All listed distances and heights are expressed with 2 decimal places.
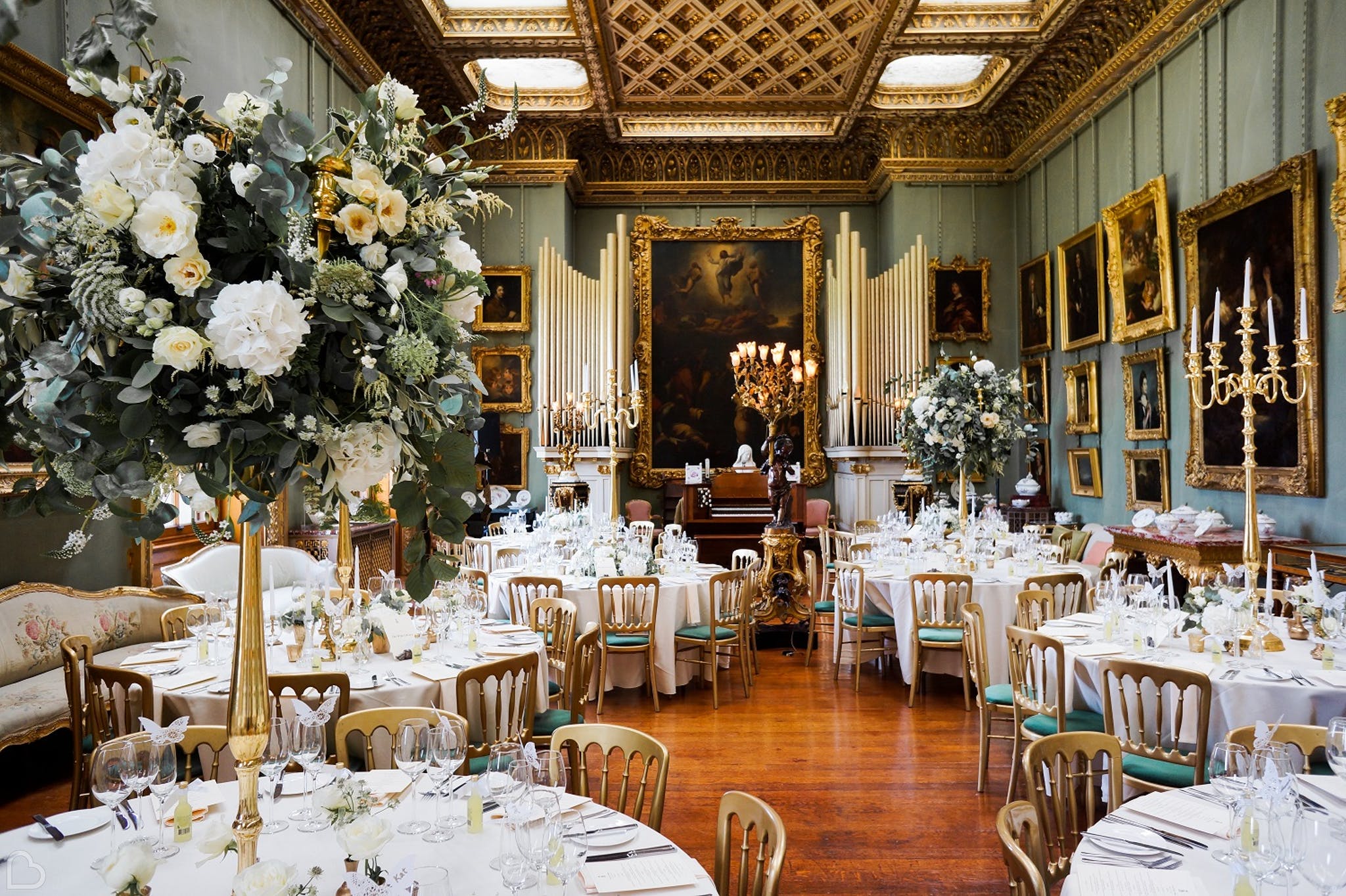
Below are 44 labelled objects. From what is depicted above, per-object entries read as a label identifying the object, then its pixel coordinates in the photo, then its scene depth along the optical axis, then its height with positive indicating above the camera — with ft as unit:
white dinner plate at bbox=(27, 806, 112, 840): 6.97 -2.97
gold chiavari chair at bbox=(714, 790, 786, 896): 6.29 -3.02
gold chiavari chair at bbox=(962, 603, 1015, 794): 15.12 -4.34
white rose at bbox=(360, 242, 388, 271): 4.87 +1.06
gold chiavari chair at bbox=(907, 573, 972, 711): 20.04 -4.00
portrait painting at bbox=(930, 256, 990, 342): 38.68 +6.03
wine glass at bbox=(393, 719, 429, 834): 6.98 -2.41
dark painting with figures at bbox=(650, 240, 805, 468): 42.70 +6.34
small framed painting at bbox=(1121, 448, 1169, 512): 26.18 -1.24
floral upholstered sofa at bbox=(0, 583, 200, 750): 14.61 -3.50
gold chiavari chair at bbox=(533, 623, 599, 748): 12.98 -3.55
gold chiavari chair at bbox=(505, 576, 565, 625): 19.24 -3.21
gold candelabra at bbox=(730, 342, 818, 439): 29.19 +2.63
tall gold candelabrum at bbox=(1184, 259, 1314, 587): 13.46 +0.94
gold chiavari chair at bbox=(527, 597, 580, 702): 15.78 -3.28
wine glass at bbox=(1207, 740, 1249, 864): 6.72 -2.64
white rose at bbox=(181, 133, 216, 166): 4.58 +1.56
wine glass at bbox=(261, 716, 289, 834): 7.12 -2.43
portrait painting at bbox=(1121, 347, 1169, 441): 26.45 +1.37
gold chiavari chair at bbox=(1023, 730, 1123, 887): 7.91 -3.15
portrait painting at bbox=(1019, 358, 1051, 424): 35.45 +1.97
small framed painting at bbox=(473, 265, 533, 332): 38.96 +6.40
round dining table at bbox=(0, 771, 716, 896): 6.16 -3.02
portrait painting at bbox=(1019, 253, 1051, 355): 35.01 +5.43
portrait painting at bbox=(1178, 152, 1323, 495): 19.86 +3.47
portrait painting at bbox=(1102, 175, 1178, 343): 25.86 +5.35
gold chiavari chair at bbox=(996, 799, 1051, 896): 6.09 -3.01
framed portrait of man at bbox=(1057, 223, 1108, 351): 30.55 +5.32
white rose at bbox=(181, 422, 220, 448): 4.45 +0.08
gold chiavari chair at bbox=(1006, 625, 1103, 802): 13.47 -3.96
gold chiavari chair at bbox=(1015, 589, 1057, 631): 16.06 -3.14
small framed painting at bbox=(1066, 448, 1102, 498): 30.91 -1.30
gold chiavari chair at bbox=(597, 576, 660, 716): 20.08 -3.90
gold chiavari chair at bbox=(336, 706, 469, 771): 9.02 -2.85
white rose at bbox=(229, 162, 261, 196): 4.53 +1.40
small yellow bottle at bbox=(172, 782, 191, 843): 6.91 -2.90
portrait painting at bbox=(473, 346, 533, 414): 39.01 +3.15
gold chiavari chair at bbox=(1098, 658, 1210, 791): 10.97 -3.80
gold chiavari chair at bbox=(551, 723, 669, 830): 8.12 -2.93
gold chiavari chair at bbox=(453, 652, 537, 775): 11.20 -3.36
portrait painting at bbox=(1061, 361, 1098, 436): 30.94 +1.48
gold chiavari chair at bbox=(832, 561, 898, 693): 21.93 -4.46
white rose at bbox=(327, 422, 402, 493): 4.83 -0.03
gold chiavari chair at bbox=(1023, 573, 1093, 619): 19.17 -3.28
